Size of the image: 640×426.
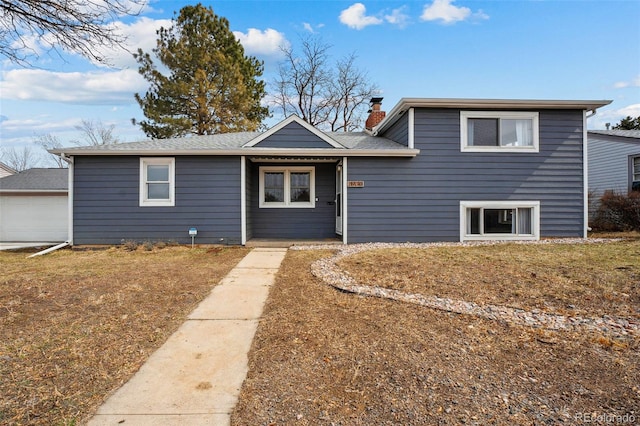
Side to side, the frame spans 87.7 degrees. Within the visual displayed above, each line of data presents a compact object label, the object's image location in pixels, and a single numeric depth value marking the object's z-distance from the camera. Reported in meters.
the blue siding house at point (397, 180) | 8.98
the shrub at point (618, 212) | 11.41
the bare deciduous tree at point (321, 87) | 23.84
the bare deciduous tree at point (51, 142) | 28.62
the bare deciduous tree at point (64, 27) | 4.66
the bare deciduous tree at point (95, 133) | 29.19
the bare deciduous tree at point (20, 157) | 33.28
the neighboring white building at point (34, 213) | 12.82
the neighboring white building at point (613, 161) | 14.67
